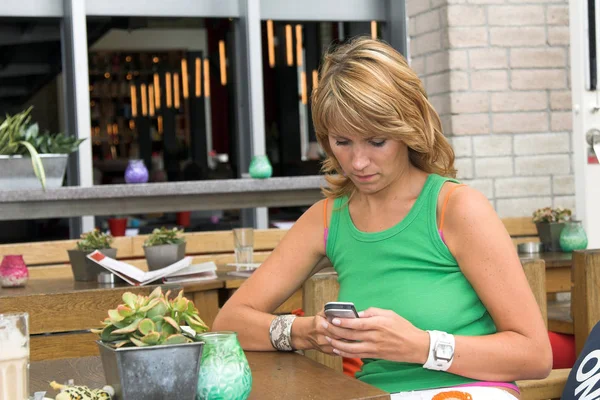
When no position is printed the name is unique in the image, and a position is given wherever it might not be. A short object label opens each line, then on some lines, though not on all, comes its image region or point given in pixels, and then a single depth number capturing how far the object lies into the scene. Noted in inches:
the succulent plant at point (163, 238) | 128.4
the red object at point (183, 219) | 239.8
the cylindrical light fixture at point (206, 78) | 422.0
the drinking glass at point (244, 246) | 130.5
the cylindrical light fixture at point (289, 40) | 351.8
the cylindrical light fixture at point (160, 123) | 472.1
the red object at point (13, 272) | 120.6
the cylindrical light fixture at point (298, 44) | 359.3
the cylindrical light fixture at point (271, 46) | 397.5
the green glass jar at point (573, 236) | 135.6
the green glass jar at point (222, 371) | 51.1
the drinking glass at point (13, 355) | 48.4
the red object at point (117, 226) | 190.1
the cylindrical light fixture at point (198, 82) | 454.6
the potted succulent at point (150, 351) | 48.0
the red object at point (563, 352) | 108.4
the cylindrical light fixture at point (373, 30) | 217.9
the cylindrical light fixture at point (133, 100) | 469.1
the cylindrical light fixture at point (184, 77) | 452.1
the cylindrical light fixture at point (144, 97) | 467.0
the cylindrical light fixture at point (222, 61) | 403.9
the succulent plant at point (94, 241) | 124.6
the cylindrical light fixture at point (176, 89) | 461.4
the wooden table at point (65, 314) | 107.5
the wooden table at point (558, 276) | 123.0
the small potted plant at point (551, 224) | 138.4
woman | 65.8
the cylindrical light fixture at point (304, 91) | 356.9
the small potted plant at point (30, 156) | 164.1
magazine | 114.8
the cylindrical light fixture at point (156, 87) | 467.7
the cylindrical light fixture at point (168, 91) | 462.3
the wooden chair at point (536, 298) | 76.8
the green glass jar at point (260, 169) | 179.2
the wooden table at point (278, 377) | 54.4
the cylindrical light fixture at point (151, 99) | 468.9
